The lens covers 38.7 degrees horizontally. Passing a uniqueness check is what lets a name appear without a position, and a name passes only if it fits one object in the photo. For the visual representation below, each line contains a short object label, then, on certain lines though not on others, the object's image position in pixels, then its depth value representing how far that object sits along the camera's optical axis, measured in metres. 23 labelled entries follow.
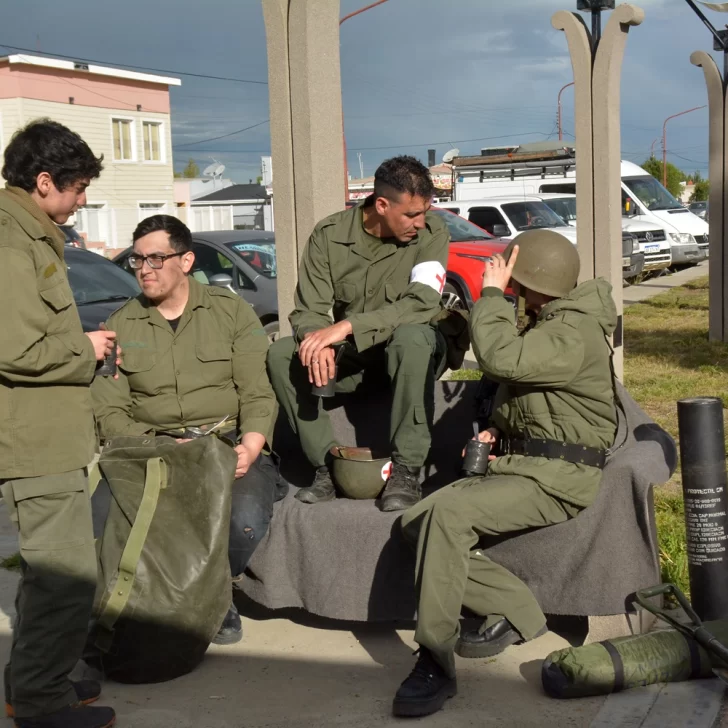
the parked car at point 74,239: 16.25
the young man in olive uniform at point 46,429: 3.31
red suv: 13.86
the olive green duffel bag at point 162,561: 3.91
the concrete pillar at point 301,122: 5.72
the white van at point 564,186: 22.53
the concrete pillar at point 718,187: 11.75
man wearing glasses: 4.39
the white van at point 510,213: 18.58
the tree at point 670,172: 72.51
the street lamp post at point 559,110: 51.90
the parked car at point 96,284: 9.75
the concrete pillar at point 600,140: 7.31
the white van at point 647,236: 20.19
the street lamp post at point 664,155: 63.78
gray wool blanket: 4.00
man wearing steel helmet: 3.80
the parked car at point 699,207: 43.17
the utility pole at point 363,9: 29.38
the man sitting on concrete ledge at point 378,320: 4.52
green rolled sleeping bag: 3.66
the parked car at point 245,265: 11.72
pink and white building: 40.78
